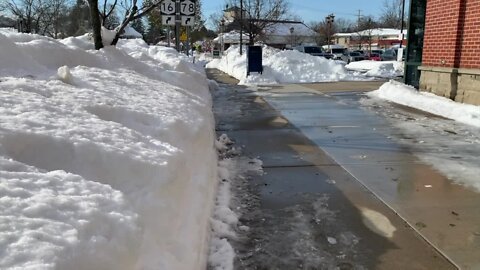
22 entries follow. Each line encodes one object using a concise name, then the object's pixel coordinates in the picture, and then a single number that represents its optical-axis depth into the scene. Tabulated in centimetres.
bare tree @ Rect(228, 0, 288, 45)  3706
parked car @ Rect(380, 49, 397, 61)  4183
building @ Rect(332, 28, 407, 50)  8192
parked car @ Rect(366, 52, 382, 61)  4248
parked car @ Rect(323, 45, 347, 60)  4858
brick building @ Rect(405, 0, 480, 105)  1017
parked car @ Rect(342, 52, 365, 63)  4303
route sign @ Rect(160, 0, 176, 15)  1461
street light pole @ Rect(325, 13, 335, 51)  6411
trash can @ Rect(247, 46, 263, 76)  2045
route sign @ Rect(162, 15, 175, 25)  1488
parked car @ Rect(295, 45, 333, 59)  3908
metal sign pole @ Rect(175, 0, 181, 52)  1473
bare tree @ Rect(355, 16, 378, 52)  7723
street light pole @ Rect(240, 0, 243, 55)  3572
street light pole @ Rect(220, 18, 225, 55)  5356
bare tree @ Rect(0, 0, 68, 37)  3706
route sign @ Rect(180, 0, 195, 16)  1484
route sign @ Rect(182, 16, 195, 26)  1507
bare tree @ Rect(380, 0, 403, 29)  7438
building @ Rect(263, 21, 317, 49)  7556
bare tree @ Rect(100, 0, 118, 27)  1229
